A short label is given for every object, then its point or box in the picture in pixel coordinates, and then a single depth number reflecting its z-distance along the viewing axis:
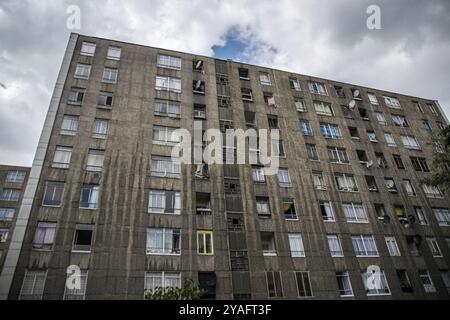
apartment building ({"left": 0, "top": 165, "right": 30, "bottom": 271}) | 42.25
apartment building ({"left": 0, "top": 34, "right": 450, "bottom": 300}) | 20.34
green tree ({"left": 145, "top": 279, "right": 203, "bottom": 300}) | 16.88
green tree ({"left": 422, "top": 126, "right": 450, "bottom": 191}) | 21.67
